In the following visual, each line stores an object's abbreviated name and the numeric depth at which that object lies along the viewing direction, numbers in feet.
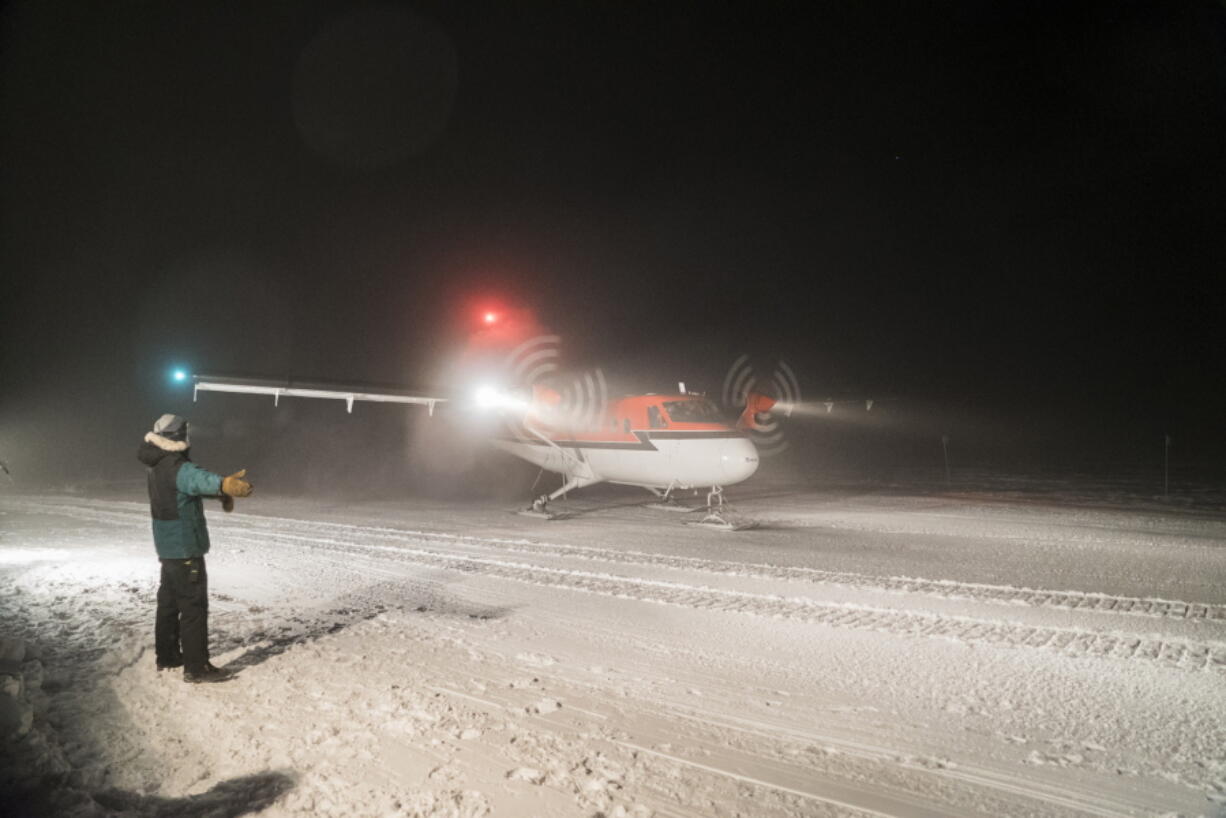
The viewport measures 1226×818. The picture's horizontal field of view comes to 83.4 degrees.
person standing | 17.06
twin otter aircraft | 44.96
